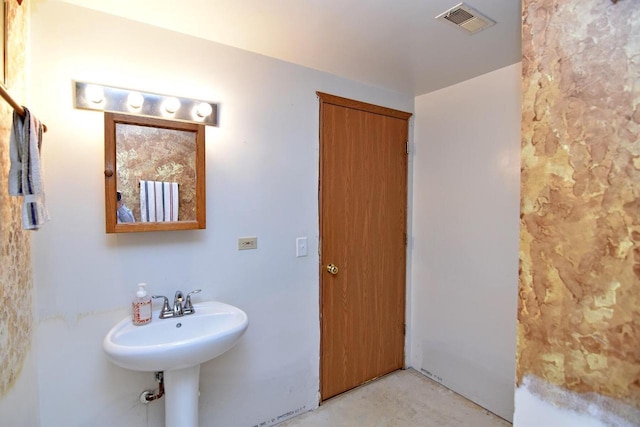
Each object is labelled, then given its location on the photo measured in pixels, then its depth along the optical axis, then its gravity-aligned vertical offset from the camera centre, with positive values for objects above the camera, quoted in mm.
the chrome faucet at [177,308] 1565 -534
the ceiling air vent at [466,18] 1432 +904
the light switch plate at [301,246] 2064 -279
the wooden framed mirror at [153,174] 1450 +151
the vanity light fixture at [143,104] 1429 +499
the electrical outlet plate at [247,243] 1847 -231
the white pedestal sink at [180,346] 1255 -623
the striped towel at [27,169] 994 +112
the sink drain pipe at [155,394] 1569 -967
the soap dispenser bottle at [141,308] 1482 -500
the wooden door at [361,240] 2203 -270
